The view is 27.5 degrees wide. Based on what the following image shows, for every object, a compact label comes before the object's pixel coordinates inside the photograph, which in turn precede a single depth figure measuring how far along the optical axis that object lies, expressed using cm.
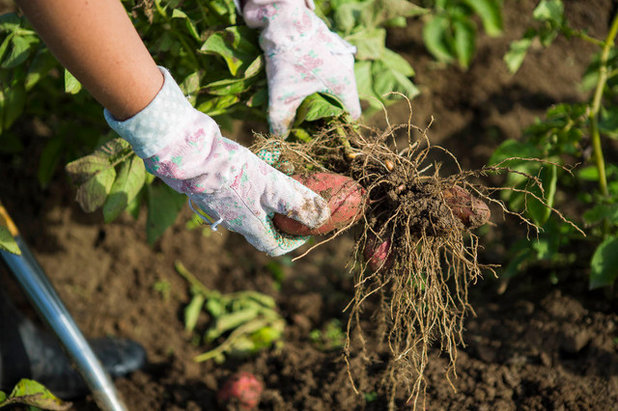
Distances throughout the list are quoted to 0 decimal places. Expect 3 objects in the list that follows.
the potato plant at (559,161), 117
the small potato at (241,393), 123
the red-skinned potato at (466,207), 110
